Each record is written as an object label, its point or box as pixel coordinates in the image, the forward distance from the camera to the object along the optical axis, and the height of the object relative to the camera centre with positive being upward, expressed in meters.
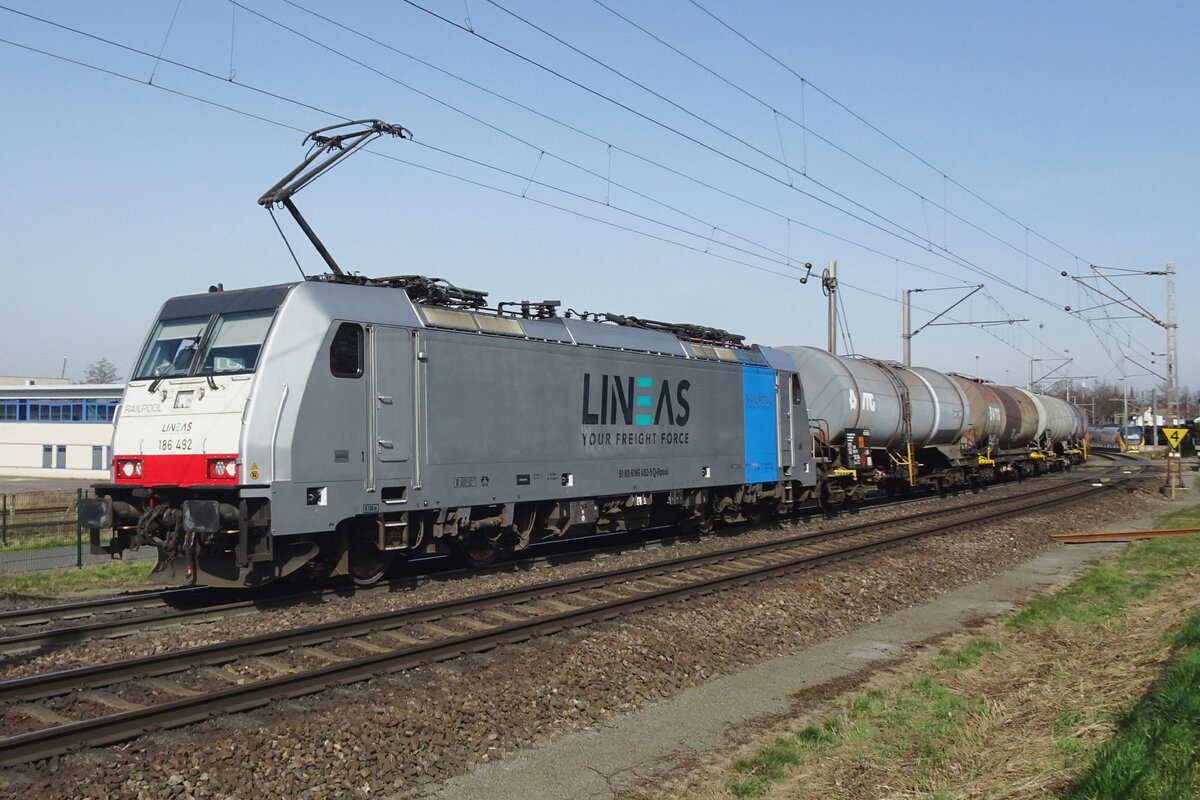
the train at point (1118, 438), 76.44 -0.92
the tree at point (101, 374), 130.38 +10.07
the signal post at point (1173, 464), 32.69 -1.25
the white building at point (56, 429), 53.16 +1.05
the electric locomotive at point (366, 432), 11.27 +0.13
